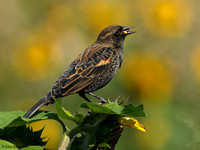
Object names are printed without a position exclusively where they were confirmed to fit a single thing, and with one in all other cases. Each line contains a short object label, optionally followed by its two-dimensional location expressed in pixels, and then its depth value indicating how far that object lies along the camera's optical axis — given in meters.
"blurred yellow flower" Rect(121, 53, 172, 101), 11.45
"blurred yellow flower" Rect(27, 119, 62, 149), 10.74
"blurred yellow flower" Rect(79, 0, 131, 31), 14.19
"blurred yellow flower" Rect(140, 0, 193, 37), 14.06
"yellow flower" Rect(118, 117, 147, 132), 3.25
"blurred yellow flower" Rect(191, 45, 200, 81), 13.20
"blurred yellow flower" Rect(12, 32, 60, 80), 12.58
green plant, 2.91
